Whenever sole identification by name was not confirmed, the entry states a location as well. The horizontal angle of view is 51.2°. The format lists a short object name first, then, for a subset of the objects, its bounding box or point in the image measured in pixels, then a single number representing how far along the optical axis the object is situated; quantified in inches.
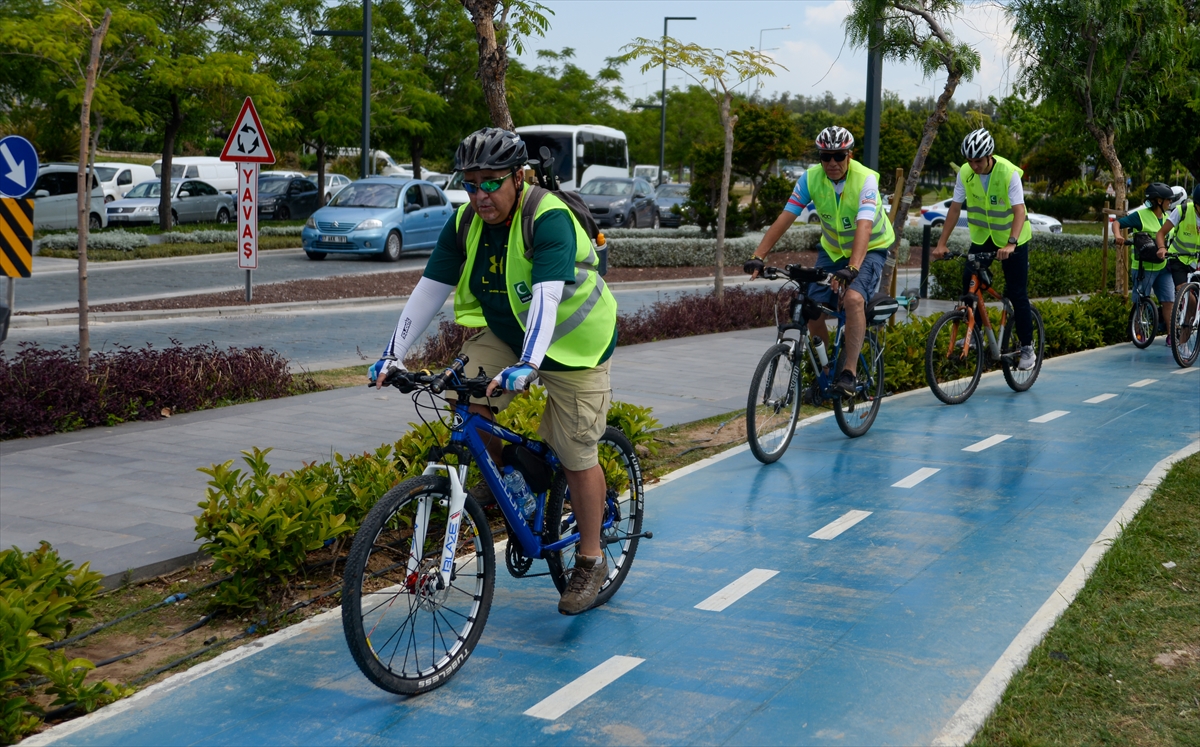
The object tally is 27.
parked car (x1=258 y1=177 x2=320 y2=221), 1499.8
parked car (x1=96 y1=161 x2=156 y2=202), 1485.0
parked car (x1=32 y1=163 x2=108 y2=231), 1151.0
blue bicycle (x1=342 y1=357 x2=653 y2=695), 151.5
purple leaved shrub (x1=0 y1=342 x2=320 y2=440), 316.2
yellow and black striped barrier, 373.7
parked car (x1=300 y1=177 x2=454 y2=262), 964.6
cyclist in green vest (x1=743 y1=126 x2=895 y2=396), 309.1
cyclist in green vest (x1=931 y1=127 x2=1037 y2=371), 377.7
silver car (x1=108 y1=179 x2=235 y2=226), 1330.0
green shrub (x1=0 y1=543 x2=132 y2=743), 148.6
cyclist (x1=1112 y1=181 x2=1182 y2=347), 511.8
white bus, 1638.8
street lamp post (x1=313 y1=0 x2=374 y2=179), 1037.2
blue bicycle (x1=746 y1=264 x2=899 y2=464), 300.0
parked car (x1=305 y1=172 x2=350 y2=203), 1700.3
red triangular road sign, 603.2
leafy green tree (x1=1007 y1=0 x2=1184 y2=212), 596.7
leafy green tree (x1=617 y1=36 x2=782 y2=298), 679.1
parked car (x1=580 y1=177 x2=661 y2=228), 1364.4
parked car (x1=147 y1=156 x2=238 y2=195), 1658.5
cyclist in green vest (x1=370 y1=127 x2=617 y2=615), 163.2
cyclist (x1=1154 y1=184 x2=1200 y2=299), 503.2
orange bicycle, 385.7
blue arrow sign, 390.9
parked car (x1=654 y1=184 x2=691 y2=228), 1515.7
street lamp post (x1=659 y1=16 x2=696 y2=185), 1765.5
